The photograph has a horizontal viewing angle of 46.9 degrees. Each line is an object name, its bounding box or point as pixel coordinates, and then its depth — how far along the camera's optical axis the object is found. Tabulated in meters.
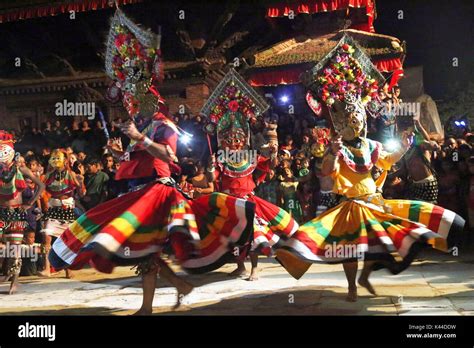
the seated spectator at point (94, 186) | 8.18
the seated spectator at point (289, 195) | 7.77
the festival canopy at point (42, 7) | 10.85
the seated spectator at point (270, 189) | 7.87
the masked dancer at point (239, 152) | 6.04
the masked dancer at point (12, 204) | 5.84
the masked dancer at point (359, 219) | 4.27
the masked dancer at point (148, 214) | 3.99
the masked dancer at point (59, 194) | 6.79
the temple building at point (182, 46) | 9.99
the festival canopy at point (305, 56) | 9.21
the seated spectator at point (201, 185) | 7.52
